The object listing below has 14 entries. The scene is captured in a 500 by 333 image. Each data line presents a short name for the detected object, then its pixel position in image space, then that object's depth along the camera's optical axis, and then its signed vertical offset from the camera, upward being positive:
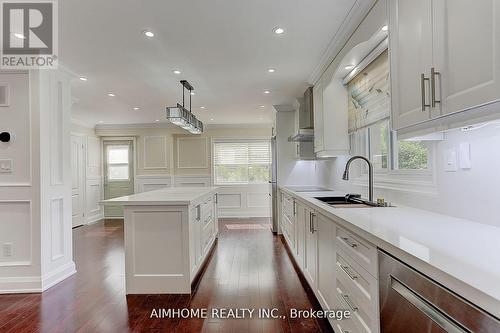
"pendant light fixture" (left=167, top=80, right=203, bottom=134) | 3.54 +0.67
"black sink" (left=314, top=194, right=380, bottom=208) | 2.58 -0.34
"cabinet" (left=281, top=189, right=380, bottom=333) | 1.41 -0.66
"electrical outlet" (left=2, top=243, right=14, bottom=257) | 3.02 -0.80
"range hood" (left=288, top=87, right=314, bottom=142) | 4.18 +0.72
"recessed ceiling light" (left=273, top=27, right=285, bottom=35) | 2.54 +1.21
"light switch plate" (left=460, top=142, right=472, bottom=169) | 1.55 +0.04
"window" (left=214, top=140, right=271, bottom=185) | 7.73 +0.15
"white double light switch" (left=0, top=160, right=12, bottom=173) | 3.02 +0.06
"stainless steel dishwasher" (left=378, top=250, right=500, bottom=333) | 0.79 -0.46
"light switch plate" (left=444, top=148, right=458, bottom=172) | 1.65 +0.03
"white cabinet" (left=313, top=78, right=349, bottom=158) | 3.46 +0.56
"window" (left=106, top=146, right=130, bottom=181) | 7.72 +0.18
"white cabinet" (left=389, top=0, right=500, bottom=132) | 1.04 +0.46
